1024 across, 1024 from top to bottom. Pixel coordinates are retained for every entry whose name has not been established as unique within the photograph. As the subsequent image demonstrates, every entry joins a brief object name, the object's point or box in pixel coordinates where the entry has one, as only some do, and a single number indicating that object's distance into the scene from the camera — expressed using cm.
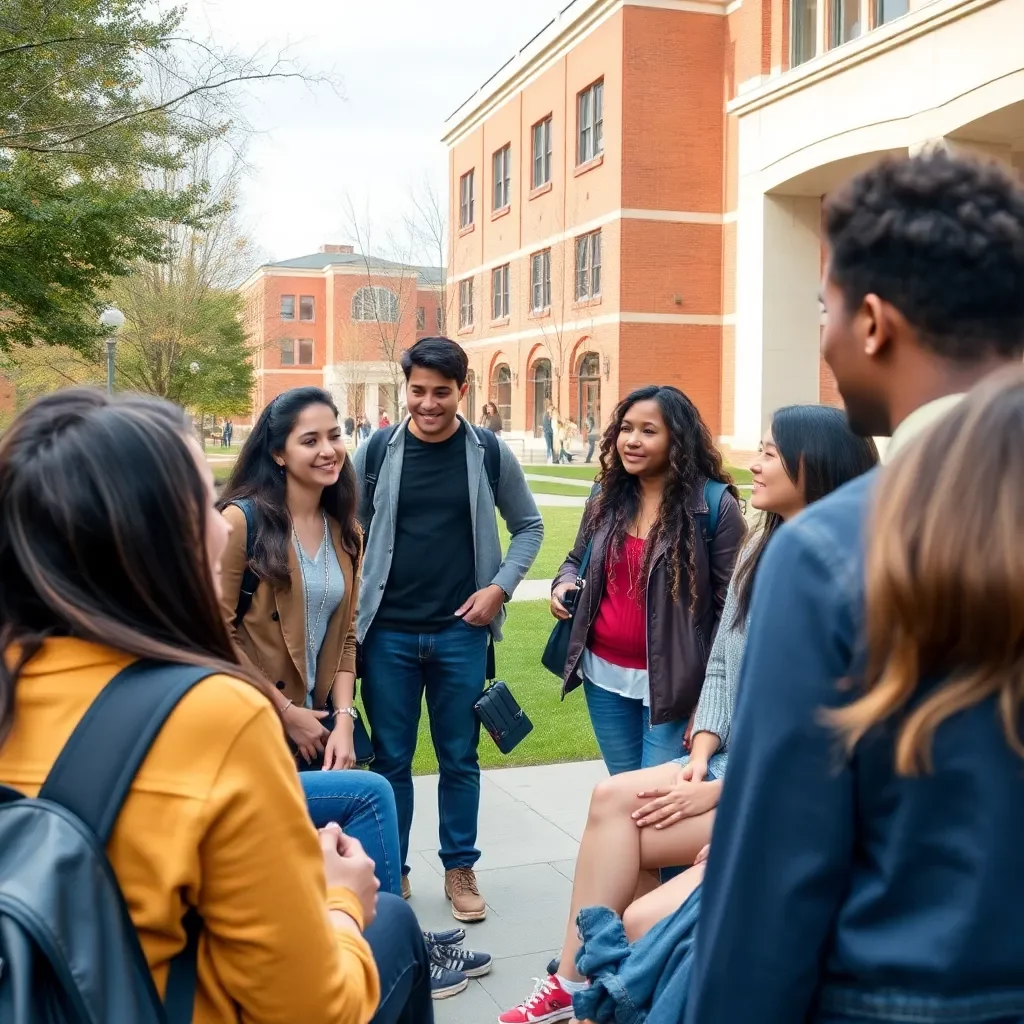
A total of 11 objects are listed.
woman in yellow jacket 146
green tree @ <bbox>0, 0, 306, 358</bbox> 1161
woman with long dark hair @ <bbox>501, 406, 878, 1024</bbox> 303
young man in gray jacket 434
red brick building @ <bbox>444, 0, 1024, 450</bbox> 2150
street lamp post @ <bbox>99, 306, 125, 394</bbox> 2439
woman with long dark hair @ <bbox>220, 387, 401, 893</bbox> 375
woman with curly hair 395
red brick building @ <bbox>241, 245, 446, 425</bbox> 6600
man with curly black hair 129
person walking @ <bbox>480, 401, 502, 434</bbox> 3534
